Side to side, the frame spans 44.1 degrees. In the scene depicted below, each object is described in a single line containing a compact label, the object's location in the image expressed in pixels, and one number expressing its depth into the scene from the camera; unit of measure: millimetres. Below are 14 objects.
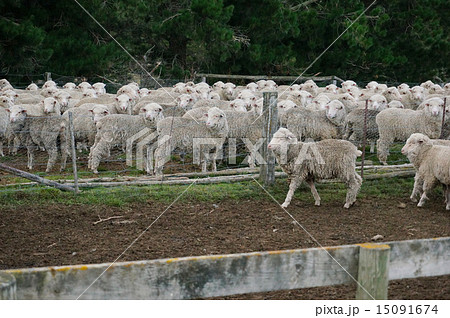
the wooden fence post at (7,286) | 2659
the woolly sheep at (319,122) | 12031
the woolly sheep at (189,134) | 10914
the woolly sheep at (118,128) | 11312
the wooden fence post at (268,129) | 10086
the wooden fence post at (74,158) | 9138
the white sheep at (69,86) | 17844
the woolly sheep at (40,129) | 11344
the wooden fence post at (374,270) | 3246
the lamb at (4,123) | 11672
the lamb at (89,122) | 11938
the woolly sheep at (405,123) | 11648
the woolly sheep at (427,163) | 8406
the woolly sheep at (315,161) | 8594
